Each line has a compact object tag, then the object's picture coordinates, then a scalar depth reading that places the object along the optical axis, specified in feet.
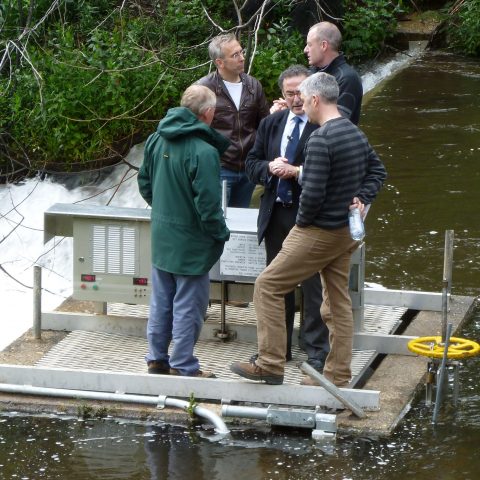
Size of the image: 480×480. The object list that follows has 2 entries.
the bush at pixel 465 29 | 83.19
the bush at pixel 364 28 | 79.99
